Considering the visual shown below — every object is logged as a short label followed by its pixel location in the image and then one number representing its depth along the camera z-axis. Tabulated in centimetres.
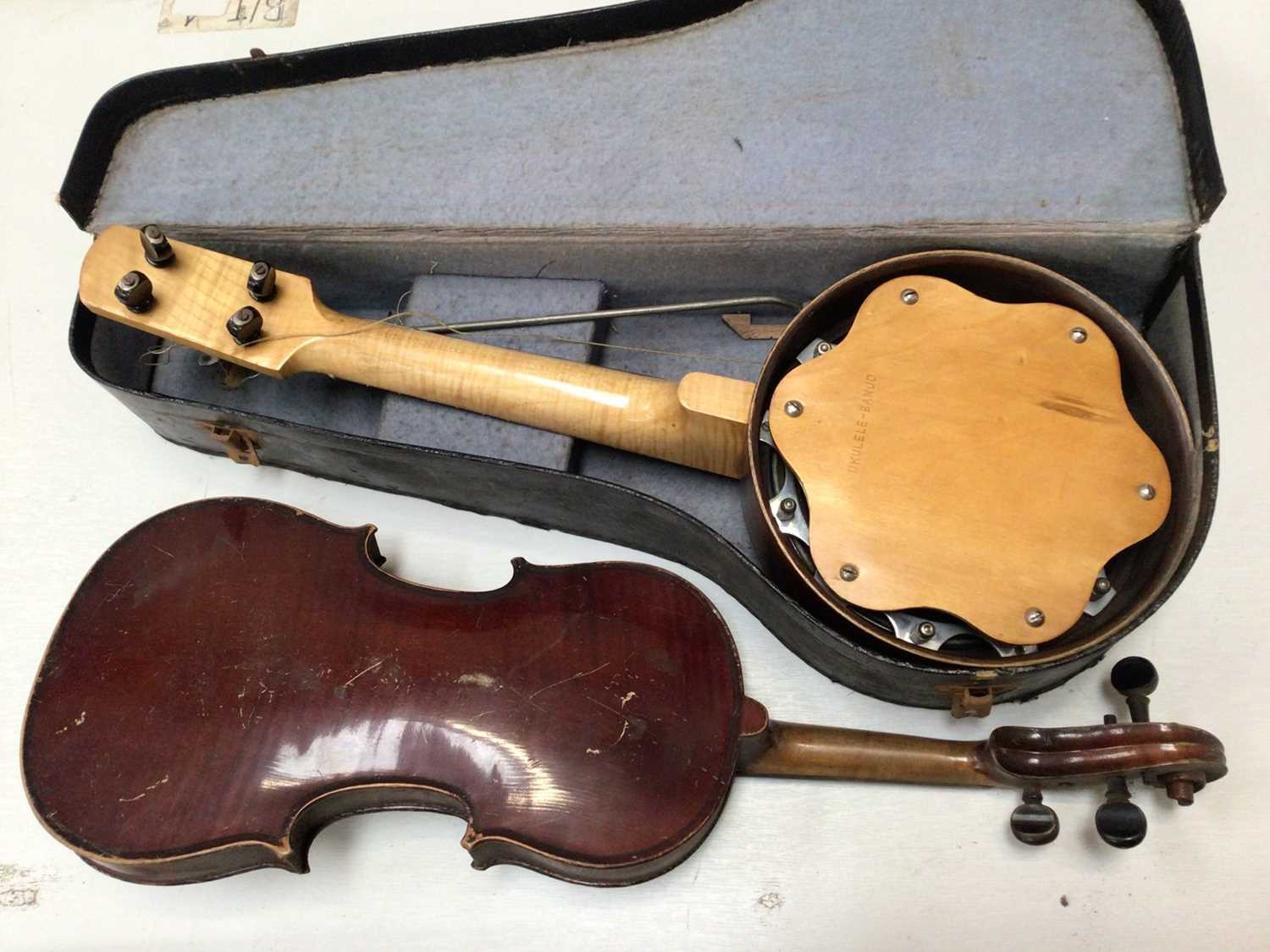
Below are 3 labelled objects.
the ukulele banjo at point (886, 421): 52
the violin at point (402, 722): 52
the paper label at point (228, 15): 80
